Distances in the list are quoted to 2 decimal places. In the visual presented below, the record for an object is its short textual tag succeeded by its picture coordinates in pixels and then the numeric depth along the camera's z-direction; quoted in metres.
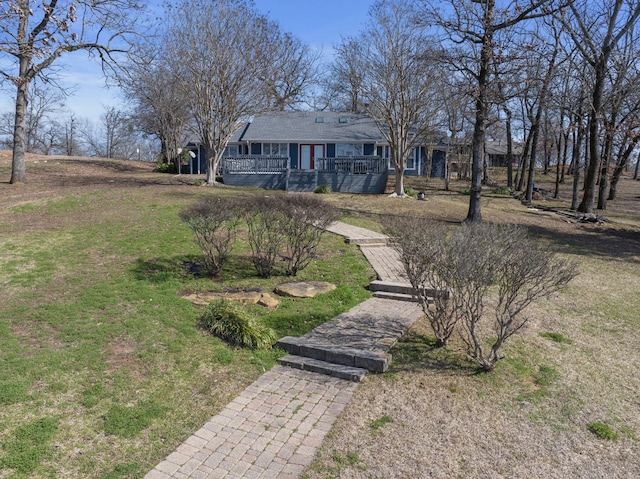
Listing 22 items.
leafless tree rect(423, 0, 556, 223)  13.88
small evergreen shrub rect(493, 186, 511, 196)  28.42
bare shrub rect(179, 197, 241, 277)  8.11
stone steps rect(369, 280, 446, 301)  8.08
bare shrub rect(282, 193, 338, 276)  8.57
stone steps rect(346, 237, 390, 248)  12.08
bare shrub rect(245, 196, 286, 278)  8.54
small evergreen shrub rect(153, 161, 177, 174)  31.27
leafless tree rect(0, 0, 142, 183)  6.93
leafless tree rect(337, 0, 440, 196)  20.86
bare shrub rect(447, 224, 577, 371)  4.74
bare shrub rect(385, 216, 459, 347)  5.25
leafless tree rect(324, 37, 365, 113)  22.40
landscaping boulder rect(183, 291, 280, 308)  7.20
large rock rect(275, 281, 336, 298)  7.79
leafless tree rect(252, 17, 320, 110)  21.44
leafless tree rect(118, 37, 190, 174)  17.05
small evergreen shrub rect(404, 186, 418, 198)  23.85
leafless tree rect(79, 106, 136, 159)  60.22
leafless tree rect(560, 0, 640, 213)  17.38
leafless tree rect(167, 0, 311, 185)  19.94
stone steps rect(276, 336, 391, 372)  5.24
